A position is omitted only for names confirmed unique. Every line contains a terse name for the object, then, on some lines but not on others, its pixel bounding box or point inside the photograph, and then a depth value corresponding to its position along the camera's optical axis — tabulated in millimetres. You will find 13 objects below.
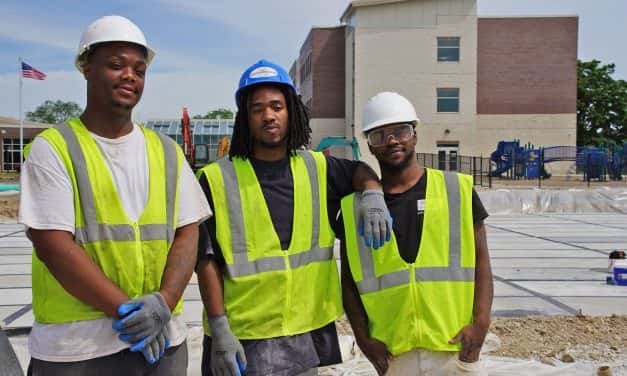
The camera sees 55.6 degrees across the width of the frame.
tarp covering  17719
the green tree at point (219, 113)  94906
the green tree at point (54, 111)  97688
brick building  34812
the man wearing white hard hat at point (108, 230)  2035
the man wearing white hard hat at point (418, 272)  2693
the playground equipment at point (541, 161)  30312
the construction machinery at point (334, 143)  24125
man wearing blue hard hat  2557
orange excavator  25894
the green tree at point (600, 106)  46625
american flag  36188
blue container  7219
